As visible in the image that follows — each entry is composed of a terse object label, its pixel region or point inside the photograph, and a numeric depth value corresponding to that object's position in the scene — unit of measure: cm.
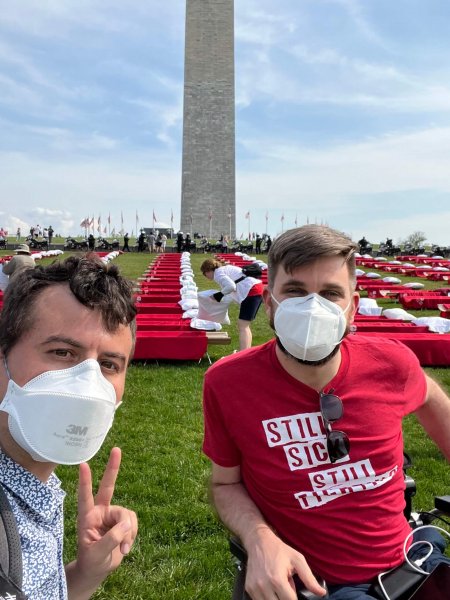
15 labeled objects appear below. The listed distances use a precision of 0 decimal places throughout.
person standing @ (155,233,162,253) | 3947
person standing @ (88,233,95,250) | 3931
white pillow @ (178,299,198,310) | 1087
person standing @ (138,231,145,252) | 3947
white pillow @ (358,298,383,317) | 1101
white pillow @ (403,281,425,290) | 1709
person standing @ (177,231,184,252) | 3949
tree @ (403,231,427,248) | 5494
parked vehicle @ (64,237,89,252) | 4009
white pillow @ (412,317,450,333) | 934
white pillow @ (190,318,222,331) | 901
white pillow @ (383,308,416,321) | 1010
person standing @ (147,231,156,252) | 3884
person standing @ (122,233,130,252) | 3909
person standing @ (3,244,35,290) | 870
